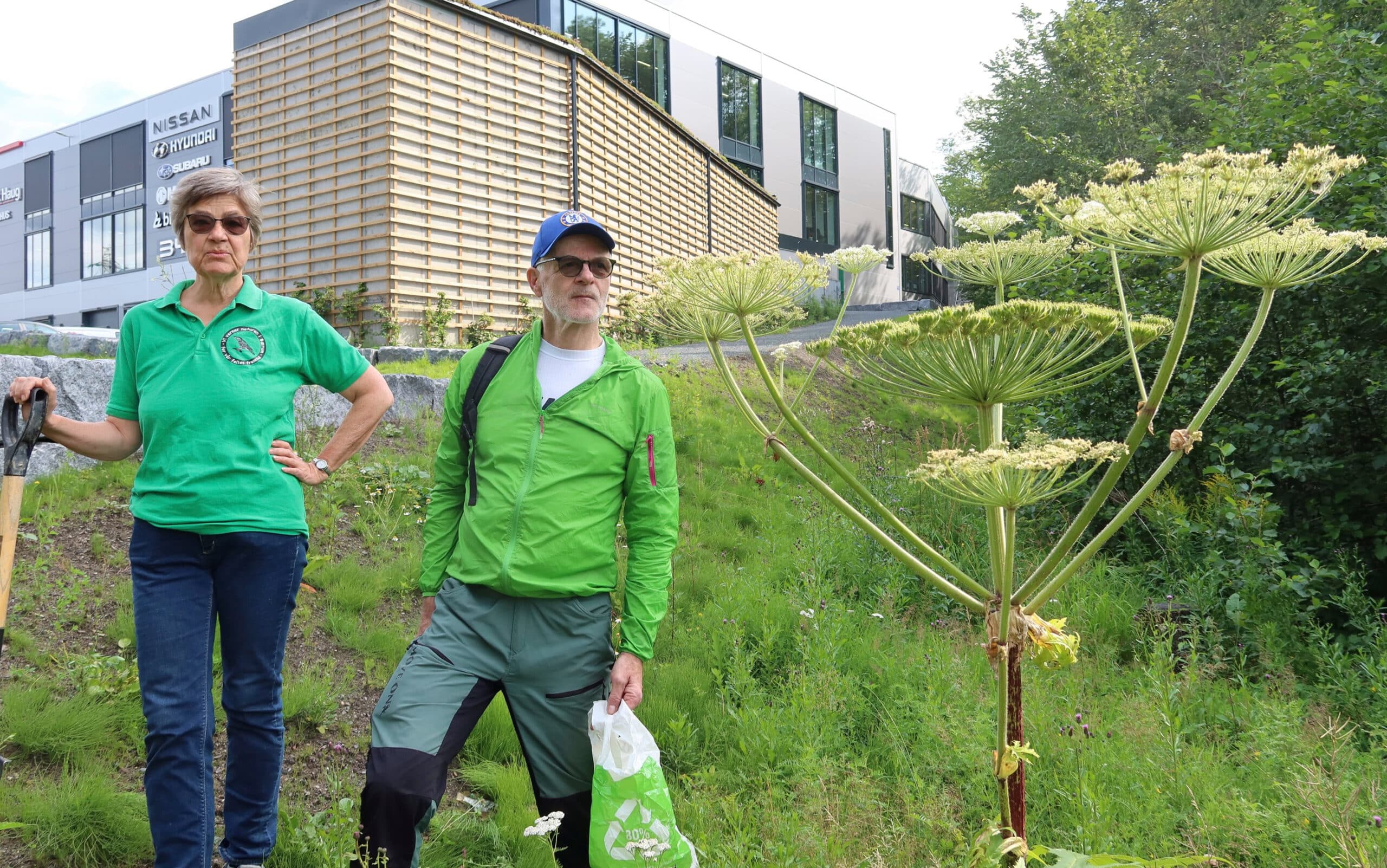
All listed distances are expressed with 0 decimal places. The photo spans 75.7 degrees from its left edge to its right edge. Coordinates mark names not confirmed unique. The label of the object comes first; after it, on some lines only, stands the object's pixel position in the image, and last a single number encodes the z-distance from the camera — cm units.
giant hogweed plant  139
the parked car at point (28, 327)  1180
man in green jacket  266
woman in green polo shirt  277
